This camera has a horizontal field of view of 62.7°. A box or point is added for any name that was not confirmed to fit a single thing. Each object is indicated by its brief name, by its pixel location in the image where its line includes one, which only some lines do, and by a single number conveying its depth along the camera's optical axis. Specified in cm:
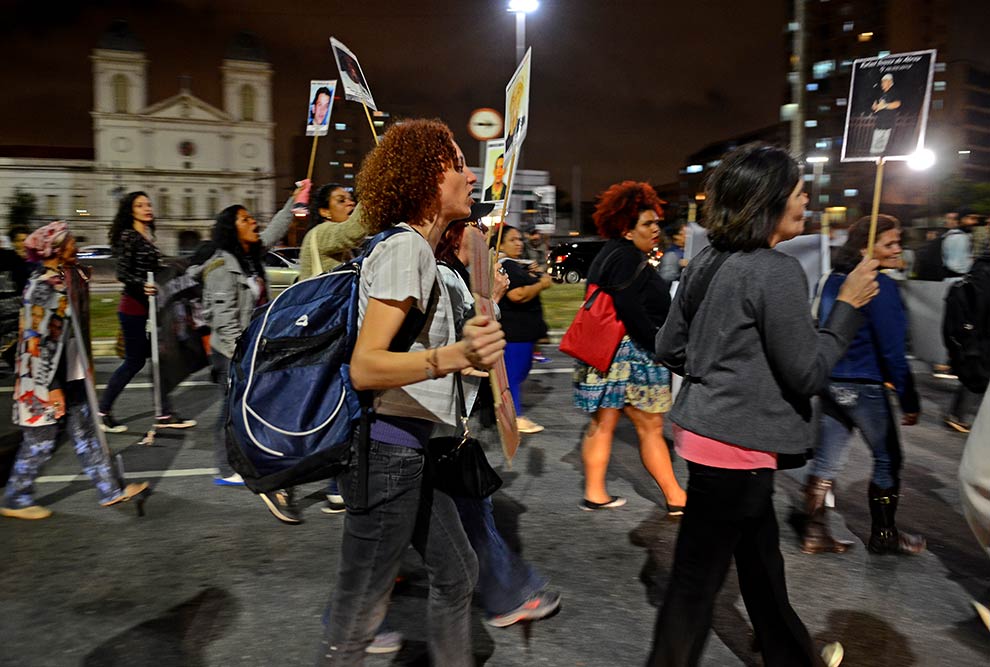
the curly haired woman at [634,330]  455
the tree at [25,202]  5936
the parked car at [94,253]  3405
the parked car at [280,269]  2105
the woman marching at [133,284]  655
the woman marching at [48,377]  470
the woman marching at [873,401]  401
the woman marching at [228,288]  546
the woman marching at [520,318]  658
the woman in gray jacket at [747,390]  233
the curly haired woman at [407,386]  212
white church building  9162
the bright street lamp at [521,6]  956
